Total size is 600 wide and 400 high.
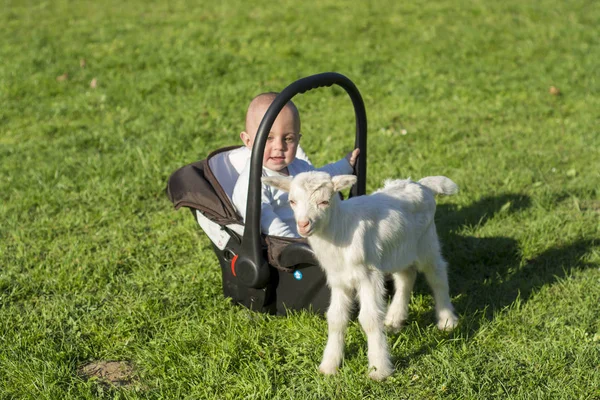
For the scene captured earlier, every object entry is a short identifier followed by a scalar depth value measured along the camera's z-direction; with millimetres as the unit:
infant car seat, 3732
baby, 4207
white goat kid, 3350
